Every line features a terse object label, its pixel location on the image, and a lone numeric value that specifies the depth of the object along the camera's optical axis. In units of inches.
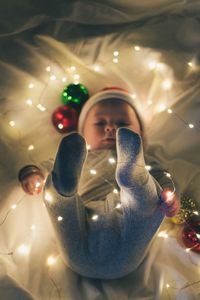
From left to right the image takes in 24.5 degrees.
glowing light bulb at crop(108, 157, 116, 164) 56.3
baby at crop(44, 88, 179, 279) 46.2
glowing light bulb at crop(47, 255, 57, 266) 53.0
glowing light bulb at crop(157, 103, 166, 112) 66.1
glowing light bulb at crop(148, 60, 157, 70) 67.9
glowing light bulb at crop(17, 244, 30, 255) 54.6
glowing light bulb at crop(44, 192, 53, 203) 47.7
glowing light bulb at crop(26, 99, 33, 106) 65.4
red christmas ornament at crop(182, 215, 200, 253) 54.3
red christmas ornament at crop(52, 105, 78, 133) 64.0
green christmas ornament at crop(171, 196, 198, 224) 56.6
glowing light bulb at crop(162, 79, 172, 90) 66.7
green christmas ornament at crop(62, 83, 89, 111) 65.0
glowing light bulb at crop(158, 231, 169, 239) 55.8
